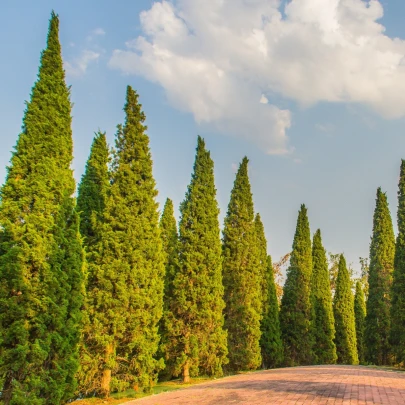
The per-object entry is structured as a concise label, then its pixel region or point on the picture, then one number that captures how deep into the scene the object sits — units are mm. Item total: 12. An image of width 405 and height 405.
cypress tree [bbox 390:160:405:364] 20906
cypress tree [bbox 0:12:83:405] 8938
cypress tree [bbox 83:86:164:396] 12031
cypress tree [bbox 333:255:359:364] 31984
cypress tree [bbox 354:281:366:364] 35344
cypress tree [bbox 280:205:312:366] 27031
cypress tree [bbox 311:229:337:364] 29312
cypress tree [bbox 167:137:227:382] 16141
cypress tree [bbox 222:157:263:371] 20375
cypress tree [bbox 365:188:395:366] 26422
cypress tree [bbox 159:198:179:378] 16109
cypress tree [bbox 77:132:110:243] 15273
